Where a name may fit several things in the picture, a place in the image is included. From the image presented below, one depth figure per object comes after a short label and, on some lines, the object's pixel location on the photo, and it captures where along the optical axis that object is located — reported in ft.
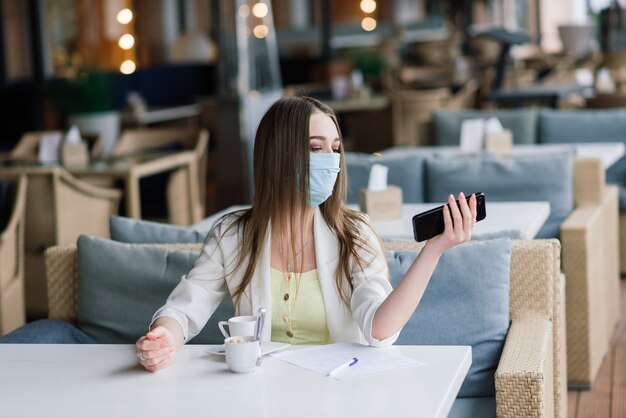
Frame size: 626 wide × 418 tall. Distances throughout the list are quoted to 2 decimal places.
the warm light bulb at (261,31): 29.58
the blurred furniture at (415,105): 30.71
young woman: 7.06
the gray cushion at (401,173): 14.15
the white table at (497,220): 11.16
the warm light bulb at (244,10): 24.64
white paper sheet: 6.12
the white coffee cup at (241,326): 6.39
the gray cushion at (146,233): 9.81
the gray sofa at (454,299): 8.47
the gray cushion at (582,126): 19.16
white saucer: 6.57
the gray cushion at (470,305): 8.54
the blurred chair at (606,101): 22.39
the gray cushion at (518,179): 13.85
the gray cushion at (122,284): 9.14
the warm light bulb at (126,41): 40.50
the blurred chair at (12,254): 13.46
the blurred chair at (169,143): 20.56
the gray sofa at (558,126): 19.12
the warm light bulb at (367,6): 58.59
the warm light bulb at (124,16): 40.65
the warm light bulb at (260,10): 31.30
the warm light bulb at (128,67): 38.55
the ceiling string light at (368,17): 58.18
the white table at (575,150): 16.16
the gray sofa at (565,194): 12.44
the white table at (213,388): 5.57
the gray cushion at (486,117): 19.77
